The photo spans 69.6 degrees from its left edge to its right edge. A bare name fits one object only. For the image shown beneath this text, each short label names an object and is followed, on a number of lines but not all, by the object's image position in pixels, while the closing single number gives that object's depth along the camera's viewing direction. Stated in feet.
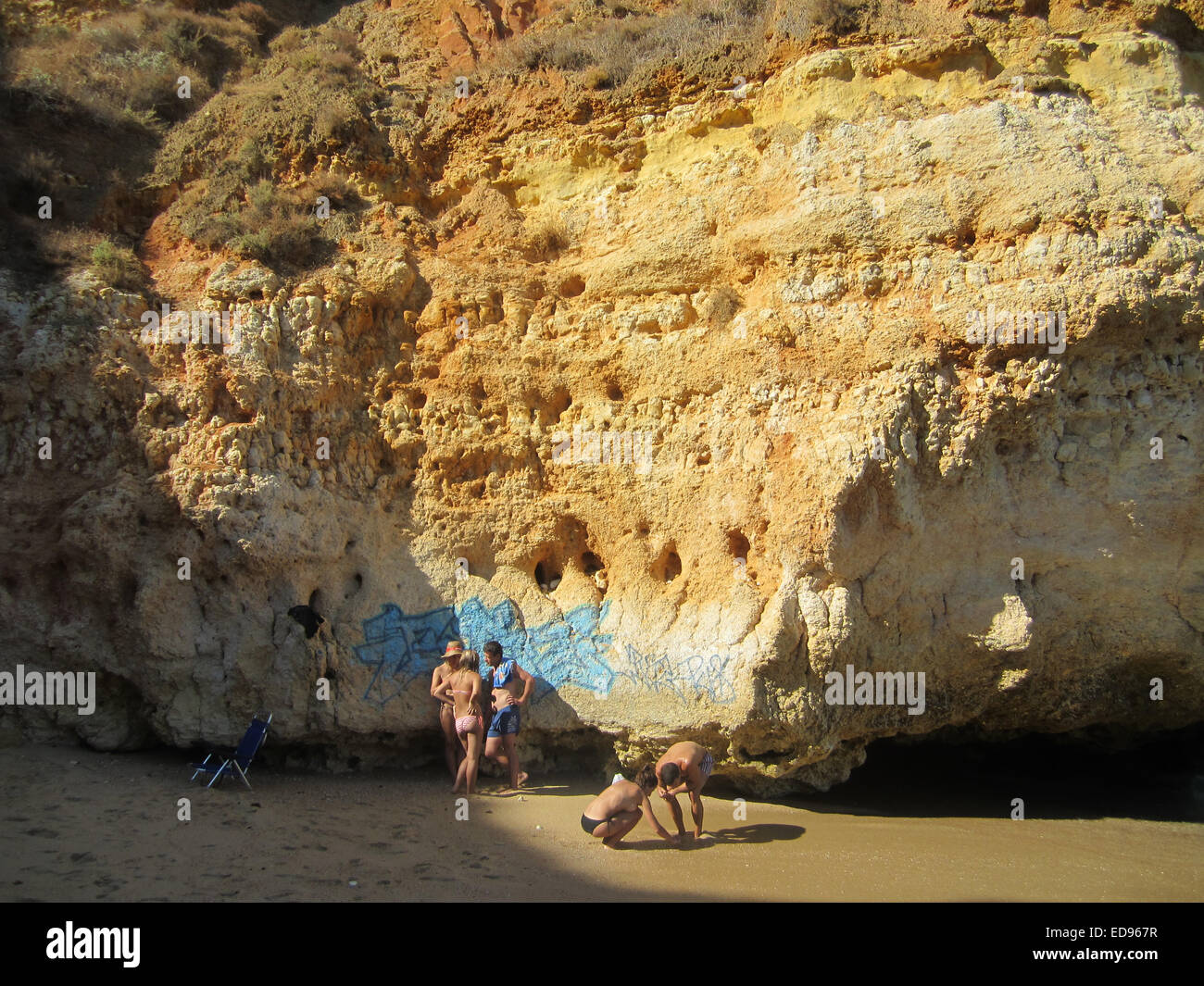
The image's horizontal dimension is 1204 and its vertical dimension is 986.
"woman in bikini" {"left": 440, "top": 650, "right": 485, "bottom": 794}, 21.15
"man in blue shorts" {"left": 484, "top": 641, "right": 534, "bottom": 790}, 21.44
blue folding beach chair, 20.61
